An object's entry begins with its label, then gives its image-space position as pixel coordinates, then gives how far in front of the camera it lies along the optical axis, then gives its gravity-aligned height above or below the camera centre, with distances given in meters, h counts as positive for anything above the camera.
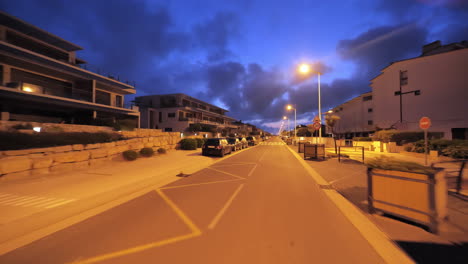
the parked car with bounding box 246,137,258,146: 35.54 -0.88
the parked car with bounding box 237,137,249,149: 27.34 -0.98
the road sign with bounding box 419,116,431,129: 9.26 +0.64
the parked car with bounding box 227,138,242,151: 21.54 -0.79
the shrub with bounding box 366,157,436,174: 3.80 -0.66
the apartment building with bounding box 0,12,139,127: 17.03 +6.55
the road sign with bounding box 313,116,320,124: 15.49 +1.37
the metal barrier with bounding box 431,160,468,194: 5.96 -1.42
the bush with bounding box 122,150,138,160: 12.16 -1.17
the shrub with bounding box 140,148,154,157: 13.86 -1.14
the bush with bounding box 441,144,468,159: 11.36 -1.02
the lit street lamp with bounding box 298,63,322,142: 14.73 +5.58
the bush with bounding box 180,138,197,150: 20.36 -0.81
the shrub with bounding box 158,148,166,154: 15.75 -1.18
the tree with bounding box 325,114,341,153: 27.89 +2.59
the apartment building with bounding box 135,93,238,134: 42.72 +6.11
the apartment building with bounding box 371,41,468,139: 25.53 +7.01
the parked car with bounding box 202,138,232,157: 16.12 -0.92
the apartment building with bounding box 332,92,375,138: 44.82 +5.01
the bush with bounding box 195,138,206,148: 23.91 -0.70
